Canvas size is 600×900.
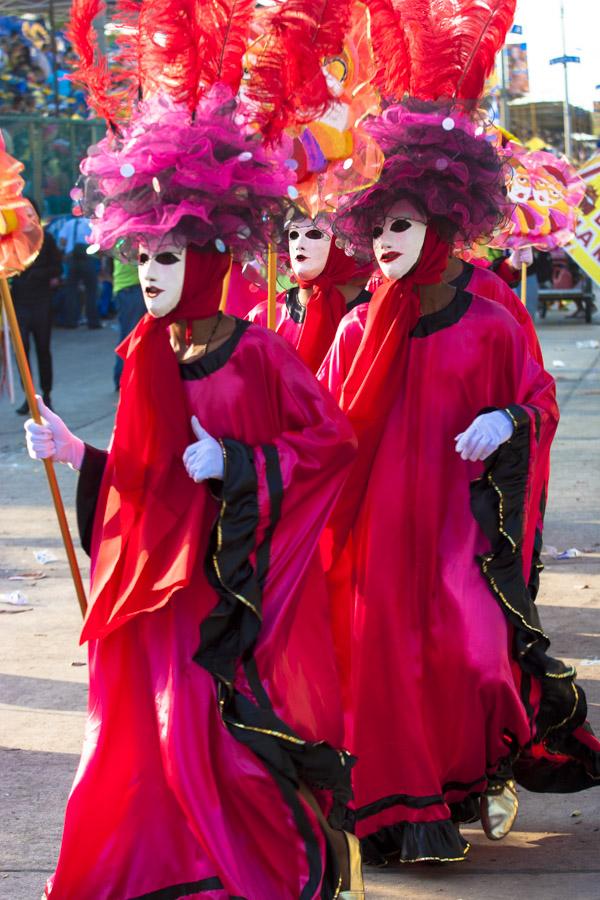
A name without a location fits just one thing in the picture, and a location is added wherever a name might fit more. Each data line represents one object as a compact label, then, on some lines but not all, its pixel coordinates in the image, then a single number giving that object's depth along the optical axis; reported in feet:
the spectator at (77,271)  115.49
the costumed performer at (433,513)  26.10
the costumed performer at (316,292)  30.77
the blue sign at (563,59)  202.77
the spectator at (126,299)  77.54
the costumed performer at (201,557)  21.78
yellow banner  55.32
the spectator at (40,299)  76.75
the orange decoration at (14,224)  25.88
